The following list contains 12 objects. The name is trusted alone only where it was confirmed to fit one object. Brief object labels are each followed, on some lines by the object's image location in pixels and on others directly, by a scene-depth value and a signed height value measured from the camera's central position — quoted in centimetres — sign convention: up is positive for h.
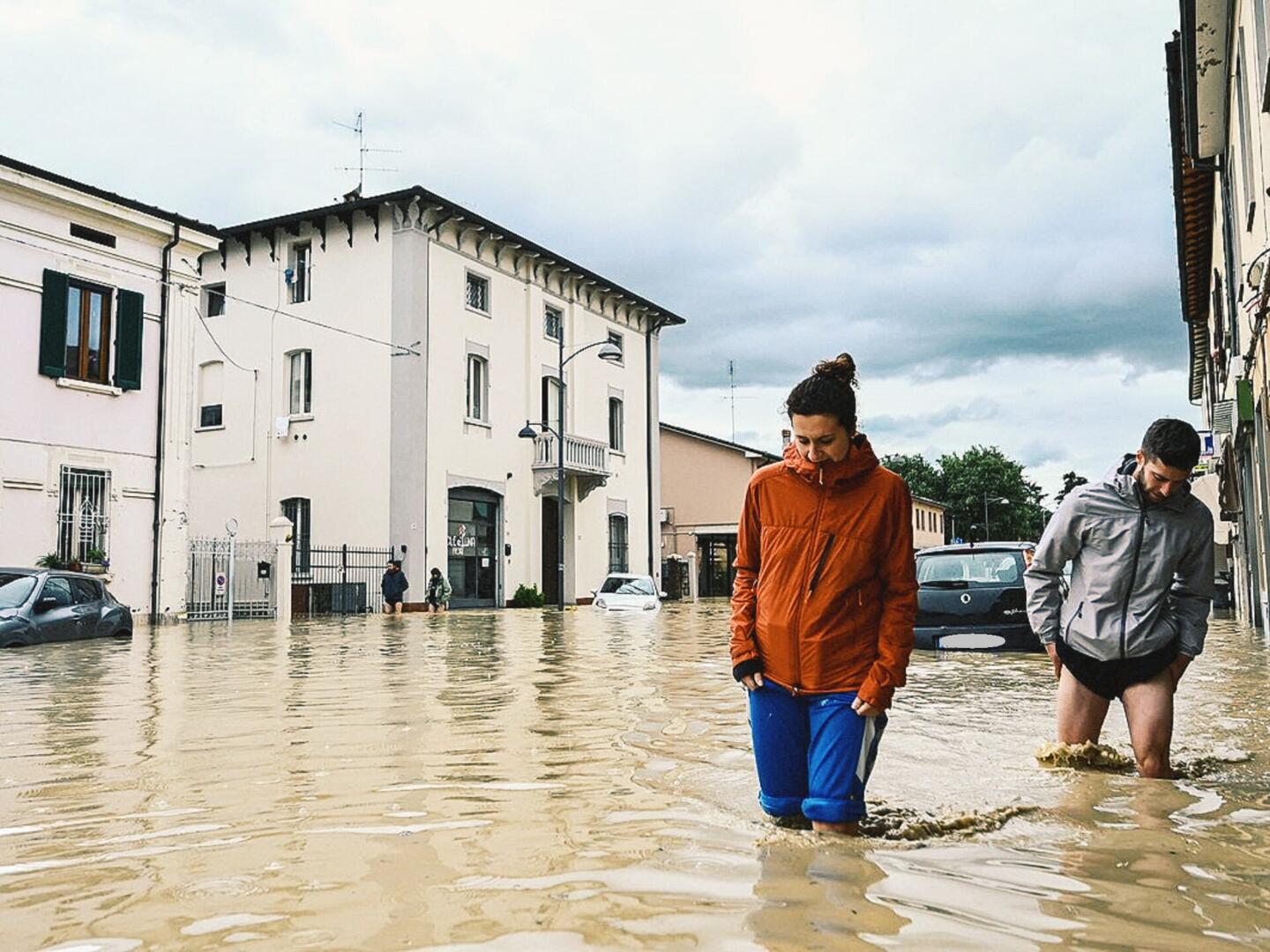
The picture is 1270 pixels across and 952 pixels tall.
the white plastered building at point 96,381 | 2147 +383
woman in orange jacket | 387 -15
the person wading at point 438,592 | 3031 -46
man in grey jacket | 515 -10
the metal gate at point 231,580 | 2580 -6
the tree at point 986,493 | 10588 +669
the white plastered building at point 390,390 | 3112 +516
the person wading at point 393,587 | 2938 -30
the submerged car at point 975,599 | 1238 -34
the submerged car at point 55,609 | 1681 -45
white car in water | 3102 -61
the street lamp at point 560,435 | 3169 +391
